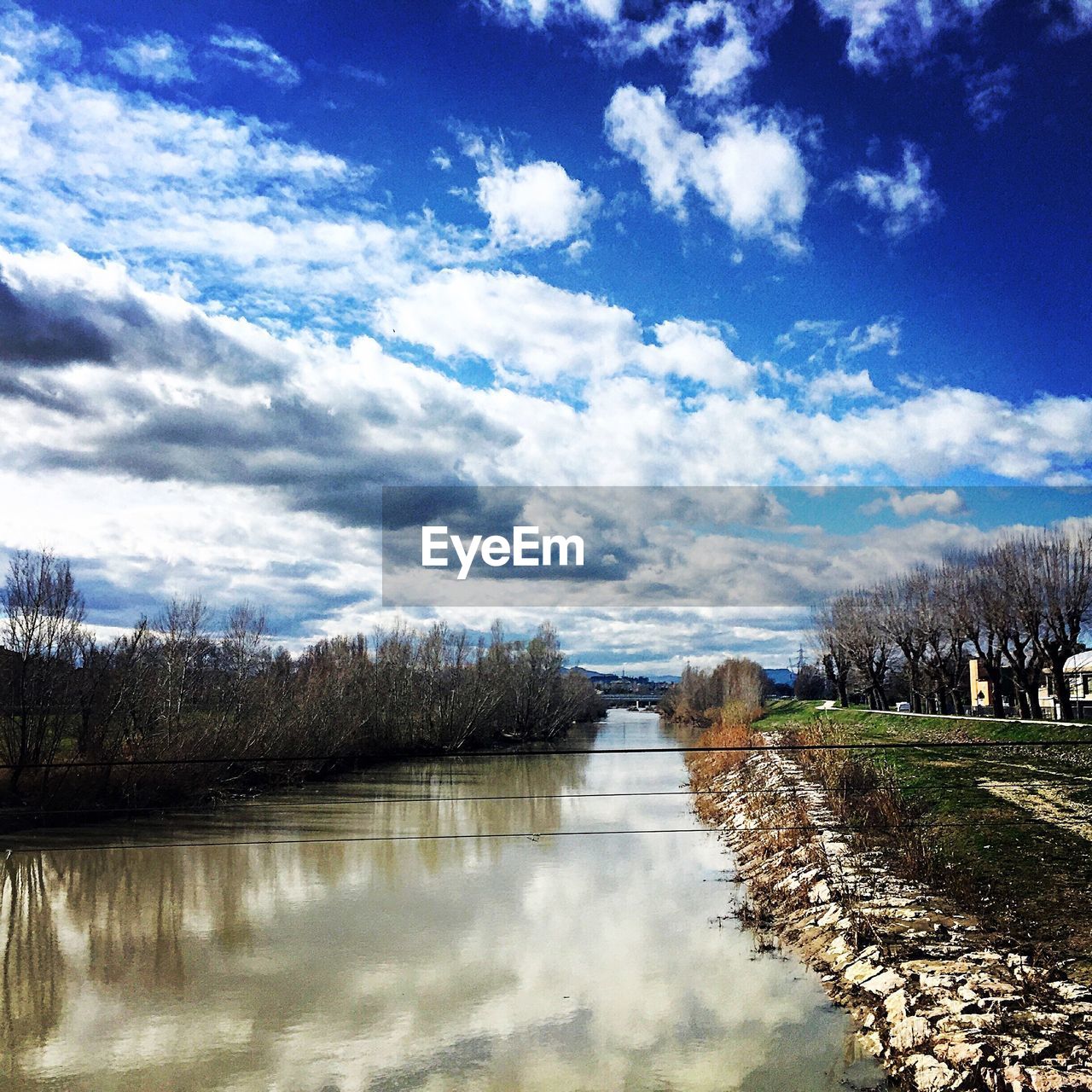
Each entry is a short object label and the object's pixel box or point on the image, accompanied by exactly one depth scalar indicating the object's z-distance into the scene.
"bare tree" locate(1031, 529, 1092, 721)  30.70
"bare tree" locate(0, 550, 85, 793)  21.16
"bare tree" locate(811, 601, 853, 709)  50.50
